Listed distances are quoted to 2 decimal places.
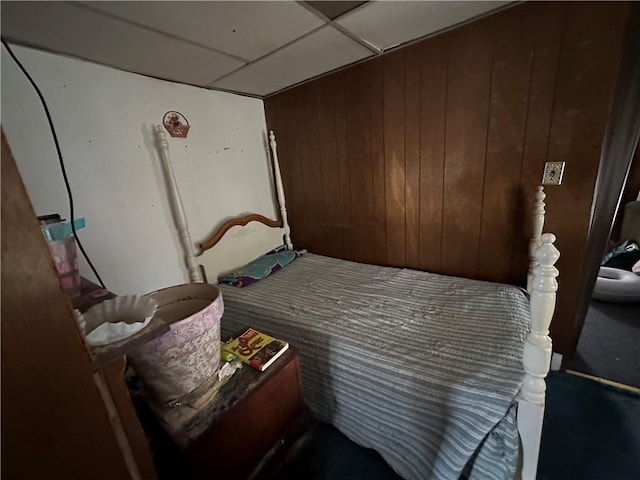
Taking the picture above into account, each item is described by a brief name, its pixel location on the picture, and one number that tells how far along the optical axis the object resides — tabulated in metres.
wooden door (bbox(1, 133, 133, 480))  0.36
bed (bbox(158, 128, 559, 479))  0.89
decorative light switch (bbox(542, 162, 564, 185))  1.46
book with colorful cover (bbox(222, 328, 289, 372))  0.93
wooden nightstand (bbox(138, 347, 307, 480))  0.75
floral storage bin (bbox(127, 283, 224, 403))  0.71
